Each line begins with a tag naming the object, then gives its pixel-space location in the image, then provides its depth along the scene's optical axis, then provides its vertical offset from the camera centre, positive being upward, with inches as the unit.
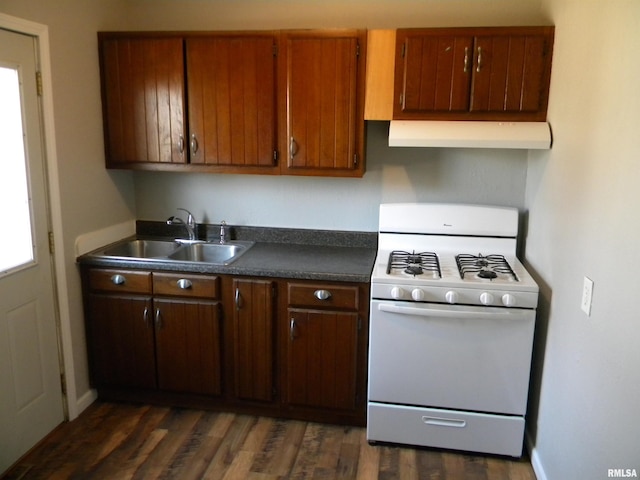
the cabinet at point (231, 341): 100.8 -36.9
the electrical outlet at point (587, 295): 69.1 -17.1
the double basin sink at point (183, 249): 120.9 -20.6
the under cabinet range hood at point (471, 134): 94.4 +7.0
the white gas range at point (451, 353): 90.0 -34.0
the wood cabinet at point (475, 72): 95.7 +19.2
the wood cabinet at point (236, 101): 102.3 +14.0
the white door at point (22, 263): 88.0 -18.8
